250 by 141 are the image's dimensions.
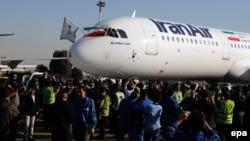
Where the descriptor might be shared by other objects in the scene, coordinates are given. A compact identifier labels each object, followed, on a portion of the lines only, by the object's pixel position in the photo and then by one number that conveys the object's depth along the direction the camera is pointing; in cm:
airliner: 1978
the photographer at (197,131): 504
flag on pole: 3242
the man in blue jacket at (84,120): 988
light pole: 4953
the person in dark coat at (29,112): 1286
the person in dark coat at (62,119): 897
